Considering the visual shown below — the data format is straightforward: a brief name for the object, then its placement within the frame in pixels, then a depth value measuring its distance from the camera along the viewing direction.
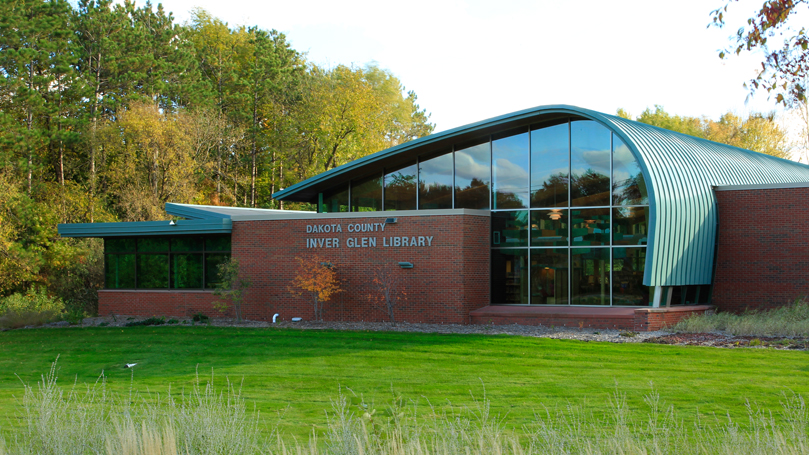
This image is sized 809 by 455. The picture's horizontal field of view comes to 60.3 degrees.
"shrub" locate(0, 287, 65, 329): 22.38
